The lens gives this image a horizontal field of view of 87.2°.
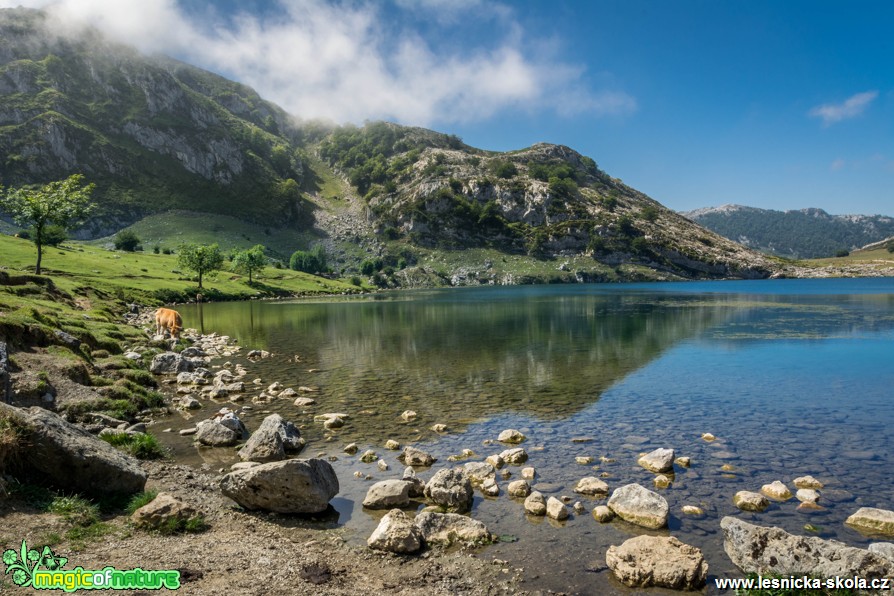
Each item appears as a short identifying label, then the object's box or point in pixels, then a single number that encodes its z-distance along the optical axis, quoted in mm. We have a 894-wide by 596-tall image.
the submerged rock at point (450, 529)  11930
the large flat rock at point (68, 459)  11375
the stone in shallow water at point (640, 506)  12727
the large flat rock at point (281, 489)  13430
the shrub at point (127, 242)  172250
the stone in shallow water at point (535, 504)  13516
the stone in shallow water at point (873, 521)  12227
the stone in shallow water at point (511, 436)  20062
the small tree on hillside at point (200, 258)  120938
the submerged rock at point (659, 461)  16578
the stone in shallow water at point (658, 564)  10102
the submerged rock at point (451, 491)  13828
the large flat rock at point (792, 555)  9672
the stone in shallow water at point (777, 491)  14391
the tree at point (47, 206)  64938
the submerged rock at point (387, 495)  13961
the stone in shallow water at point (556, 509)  13109
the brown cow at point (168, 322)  47719
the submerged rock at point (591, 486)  14742
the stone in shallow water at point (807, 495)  14053
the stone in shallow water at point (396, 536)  11391
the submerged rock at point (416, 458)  17578
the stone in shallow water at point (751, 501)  13695
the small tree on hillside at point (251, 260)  153625
